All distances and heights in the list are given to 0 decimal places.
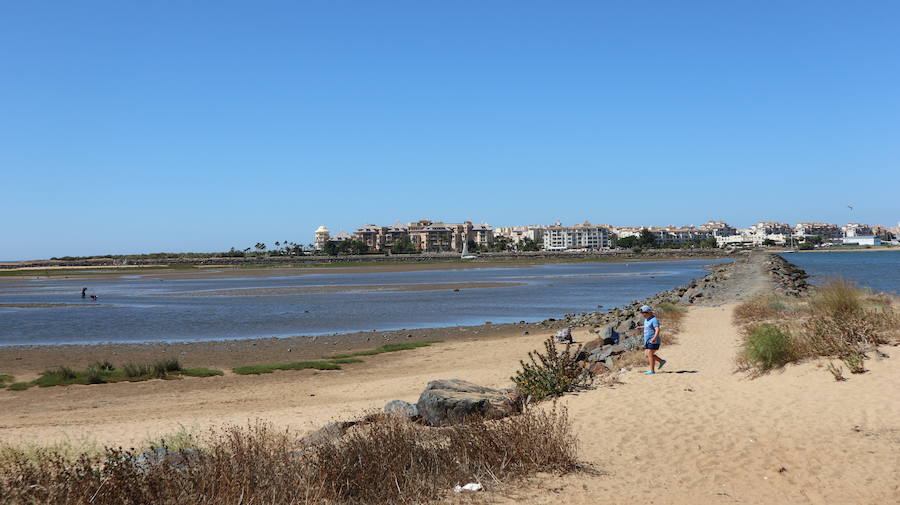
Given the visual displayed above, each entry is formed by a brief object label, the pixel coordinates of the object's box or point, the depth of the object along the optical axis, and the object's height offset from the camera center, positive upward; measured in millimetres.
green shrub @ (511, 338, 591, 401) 12492 -2419
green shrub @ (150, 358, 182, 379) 19766 -3115
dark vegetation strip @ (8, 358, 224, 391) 19000 -3180
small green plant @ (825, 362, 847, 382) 11984 -2342
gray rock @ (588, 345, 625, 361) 17636 -2794
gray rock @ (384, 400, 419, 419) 11633 -2679
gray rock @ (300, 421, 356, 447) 9898 -2647
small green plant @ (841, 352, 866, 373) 12219 -2232
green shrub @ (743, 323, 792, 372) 13555 -2175
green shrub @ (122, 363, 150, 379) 19703 -3130
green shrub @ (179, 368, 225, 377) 19969 -3289
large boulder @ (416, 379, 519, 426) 10836 -2468
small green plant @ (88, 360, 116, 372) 20531 -3117
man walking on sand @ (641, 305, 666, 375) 14422 -1999
